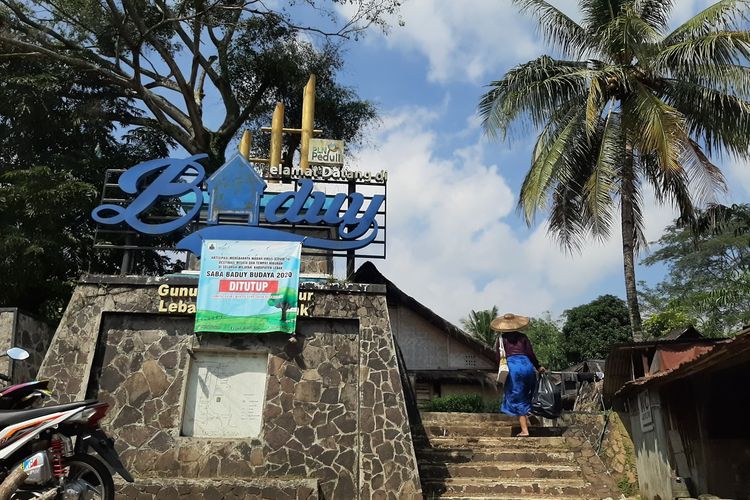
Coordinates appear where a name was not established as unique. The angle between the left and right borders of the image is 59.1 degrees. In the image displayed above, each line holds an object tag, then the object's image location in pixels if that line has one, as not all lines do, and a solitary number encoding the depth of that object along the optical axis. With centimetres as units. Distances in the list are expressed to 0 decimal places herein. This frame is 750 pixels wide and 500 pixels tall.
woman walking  1170
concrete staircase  1007
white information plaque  1044
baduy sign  1173
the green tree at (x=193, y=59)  1886
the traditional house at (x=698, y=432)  932
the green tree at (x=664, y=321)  2919
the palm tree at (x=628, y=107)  1416
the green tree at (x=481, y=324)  3647
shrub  1842
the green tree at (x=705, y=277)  2872
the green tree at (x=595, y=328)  3384
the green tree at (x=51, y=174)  1489
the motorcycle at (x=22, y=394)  624
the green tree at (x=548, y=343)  3725
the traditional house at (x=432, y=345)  2097
